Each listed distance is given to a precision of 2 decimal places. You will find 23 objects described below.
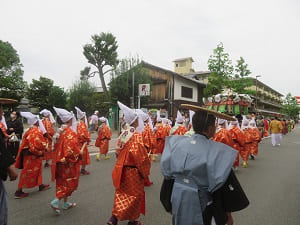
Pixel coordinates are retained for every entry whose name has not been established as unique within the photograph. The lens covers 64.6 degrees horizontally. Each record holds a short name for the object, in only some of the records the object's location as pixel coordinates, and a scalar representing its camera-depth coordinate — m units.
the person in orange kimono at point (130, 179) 3.32
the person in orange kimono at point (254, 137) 9.08
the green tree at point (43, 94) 32.03
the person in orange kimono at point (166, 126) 9.32
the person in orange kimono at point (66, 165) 3.96
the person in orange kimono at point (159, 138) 9.29
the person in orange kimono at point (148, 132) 7.89
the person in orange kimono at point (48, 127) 7.54
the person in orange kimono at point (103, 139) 8.85
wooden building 26.09
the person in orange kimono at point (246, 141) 8.25
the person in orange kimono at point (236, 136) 7.44
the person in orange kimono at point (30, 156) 4.75
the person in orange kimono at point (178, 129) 8.51
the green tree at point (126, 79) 21.47
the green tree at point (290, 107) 67.50
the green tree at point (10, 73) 24.61
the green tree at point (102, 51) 28.11
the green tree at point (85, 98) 27.81
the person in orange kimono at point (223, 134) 6.56
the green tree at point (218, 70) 23.47
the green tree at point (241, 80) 23.84
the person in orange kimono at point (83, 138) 6.75
